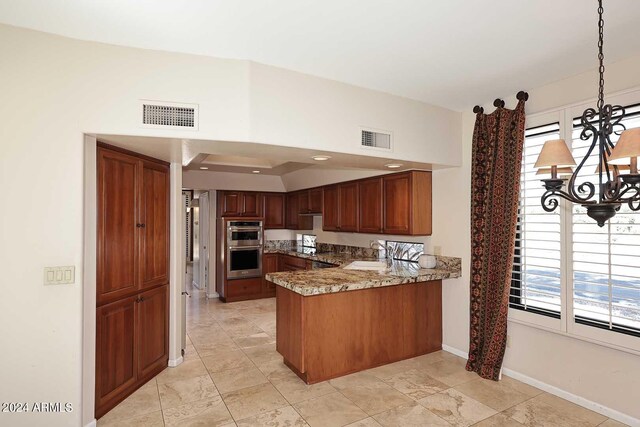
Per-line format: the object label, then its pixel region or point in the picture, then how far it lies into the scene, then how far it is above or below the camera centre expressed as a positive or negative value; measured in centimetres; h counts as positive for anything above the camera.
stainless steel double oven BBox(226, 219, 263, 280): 660 -65
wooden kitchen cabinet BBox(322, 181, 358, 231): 528 +12
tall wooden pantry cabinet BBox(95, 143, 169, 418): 273 -52
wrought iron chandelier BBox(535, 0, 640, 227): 142 +24
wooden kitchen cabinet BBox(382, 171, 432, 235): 427 +15
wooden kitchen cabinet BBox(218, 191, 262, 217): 675 +23
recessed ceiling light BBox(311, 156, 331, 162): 340 +57
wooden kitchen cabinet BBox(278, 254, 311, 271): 618 -91
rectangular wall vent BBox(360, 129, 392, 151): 326 +73
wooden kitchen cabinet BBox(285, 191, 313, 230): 703 -2
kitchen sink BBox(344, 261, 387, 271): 431 -65
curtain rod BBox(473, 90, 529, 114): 330 +114
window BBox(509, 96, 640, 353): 261 -38
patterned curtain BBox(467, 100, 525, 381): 332 -11
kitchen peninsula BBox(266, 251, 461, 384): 331 -106
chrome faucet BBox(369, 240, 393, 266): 521 -51
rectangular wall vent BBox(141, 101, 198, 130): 249 +72
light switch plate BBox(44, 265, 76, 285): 230 -41
